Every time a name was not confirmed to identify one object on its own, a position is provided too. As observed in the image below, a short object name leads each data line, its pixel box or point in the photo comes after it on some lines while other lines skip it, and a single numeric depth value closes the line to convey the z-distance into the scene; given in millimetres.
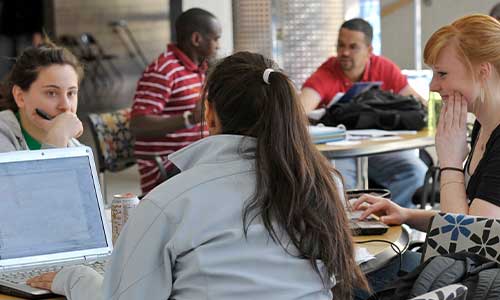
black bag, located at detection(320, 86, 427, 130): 4785
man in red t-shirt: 5055
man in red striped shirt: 4691
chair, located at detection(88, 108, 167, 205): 4906
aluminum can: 2354
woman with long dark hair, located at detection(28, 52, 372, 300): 1706
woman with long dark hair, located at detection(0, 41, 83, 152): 3025
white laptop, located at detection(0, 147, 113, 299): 2172
